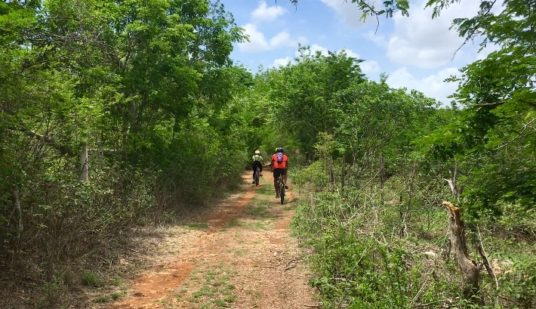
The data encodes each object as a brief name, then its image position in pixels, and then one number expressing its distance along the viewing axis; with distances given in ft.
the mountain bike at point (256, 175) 79.37
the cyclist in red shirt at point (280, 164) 54.75
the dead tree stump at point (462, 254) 16.83
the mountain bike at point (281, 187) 55.67
